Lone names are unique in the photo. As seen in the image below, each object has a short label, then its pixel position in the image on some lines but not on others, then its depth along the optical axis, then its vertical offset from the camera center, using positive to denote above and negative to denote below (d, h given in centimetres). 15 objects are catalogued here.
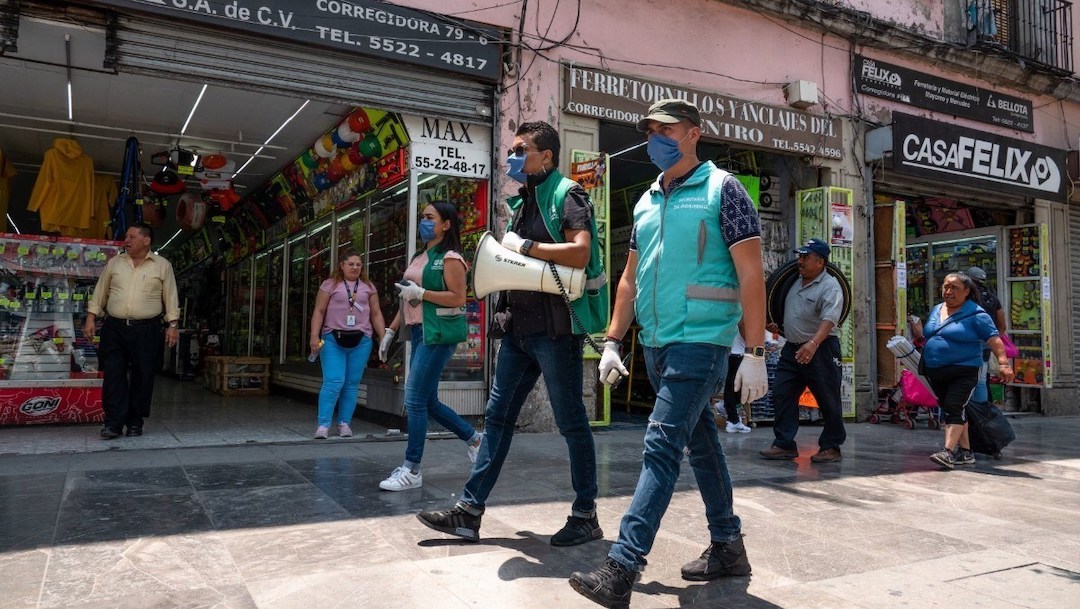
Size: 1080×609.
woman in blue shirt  618 -3
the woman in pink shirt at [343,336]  687 +6
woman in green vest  436 +14
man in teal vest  284 +9
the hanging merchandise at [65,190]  848 +164
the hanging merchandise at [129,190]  865 +167
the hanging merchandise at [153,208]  1067 +187
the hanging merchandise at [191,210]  1105 +186
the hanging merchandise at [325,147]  921 +235
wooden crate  1119 -52
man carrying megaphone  349 -1
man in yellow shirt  655 +10
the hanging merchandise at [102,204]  944 +170
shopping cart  940 -77
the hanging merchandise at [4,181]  906 +187
